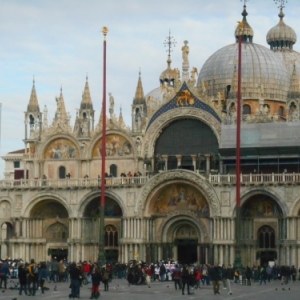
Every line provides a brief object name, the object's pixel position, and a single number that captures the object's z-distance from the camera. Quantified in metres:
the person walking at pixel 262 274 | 64.25
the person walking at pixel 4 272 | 54.84
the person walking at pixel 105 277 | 54.66
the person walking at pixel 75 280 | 47.56
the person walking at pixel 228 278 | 52.28
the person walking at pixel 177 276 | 56.03
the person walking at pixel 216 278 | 51.62
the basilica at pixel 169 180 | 76.25
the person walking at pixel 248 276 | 61.27
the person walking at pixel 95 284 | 47.88
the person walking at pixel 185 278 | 52.62
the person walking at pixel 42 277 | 51.78
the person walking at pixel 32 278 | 49.79
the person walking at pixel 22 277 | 49.83
